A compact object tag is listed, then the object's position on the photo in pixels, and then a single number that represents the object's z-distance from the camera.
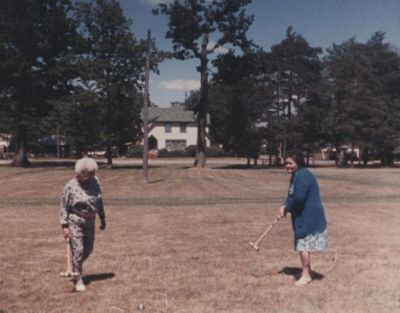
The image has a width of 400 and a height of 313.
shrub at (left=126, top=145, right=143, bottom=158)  75.50
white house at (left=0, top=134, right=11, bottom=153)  81.95
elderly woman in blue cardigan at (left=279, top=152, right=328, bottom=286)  7.82
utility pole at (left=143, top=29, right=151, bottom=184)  26.87
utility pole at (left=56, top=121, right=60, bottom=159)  73.16
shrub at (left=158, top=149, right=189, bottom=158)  79.12
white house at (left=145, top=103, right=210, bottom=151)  87.81
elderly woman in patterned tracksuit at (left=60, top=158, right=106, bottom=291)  7.63
